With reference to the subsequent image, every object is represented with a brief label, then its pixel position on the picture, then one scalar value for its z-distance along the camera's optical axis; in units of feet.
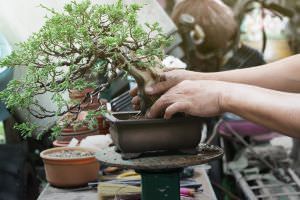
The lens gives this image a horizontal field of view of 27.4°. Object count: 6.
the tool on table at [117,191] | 5.48
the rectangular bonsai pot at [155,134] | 4.65
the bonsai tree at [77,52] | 4.51
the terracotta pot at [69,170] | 6.03
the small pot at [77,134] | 6.57
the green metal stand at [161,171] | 4.56
